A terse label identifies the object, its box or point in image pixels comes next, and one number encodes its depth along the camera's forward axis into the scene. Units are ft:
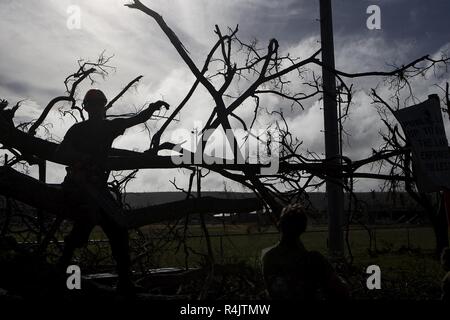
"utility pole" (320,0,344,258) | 25.49
